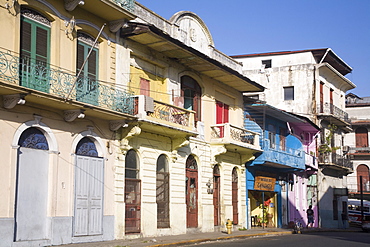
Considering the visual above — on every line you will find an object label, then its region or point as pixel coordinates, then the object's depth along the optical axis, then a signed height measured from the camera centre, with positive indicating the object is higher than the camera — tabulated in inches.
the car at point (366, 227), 1430.7 -94.2
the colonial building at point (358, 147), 2201.0 +183.5
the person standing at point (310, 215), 1394.9 -61.7
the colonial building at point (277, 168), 1169.4 +56.0
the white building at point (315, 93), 1581.0 +295.4
